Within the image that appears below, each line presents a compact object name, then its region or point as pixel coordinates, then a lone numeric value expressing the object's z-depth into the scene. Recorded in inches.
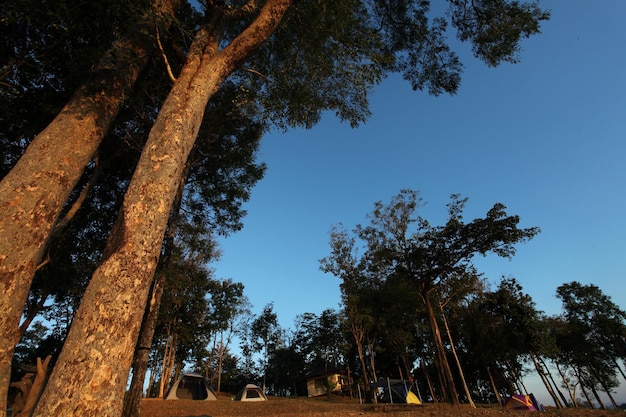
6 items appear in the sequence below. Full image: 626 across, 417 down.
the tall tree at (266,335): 1656.0
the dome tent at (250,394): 850.8
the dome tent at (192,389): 752.5
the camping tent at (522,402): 716.8
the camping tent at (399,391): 920.3
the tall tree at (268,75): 95.3
